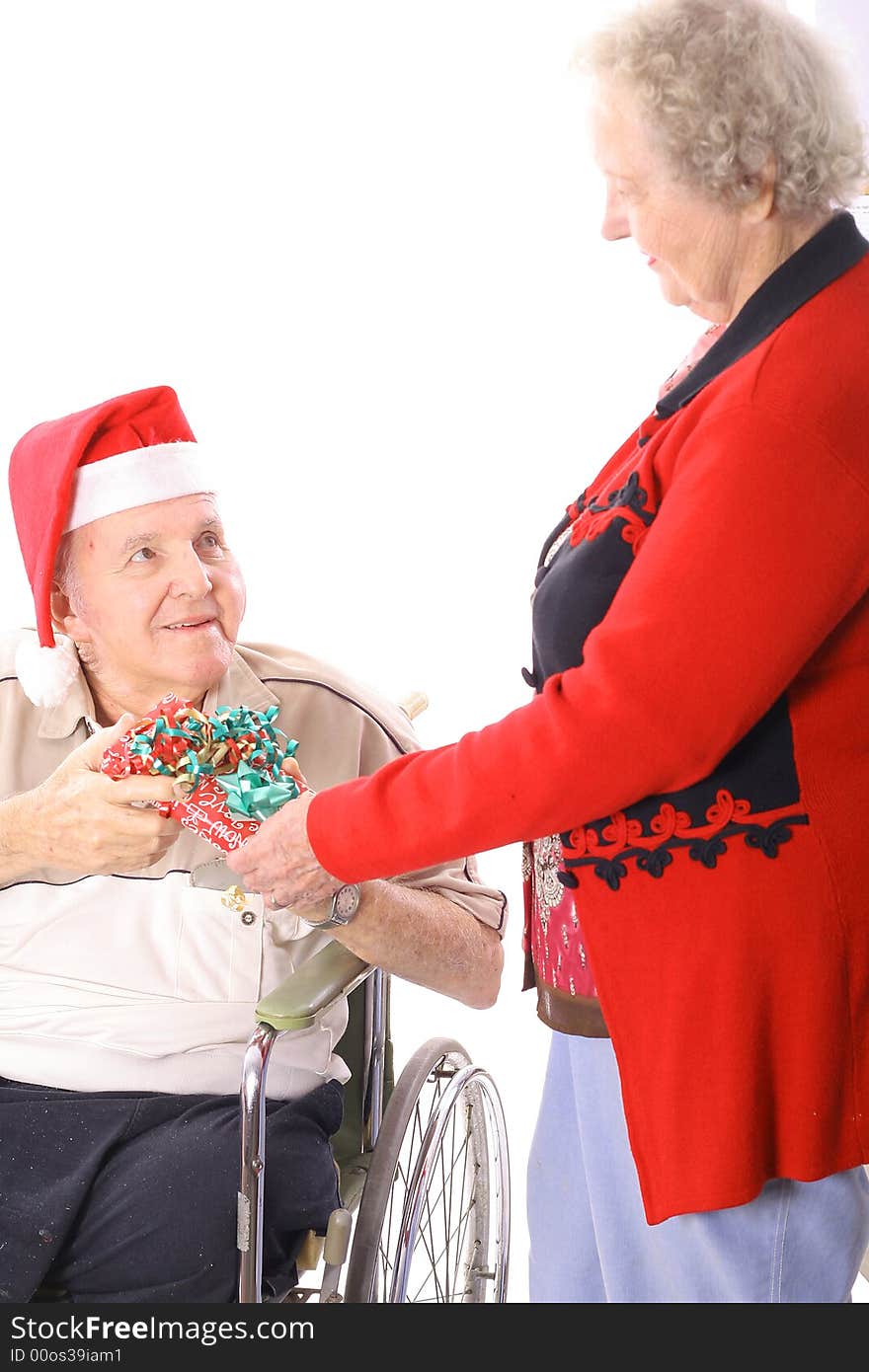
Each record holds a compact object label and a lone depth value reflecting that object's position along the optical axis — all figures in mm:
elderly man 1688
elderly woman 1205
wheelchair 1582
